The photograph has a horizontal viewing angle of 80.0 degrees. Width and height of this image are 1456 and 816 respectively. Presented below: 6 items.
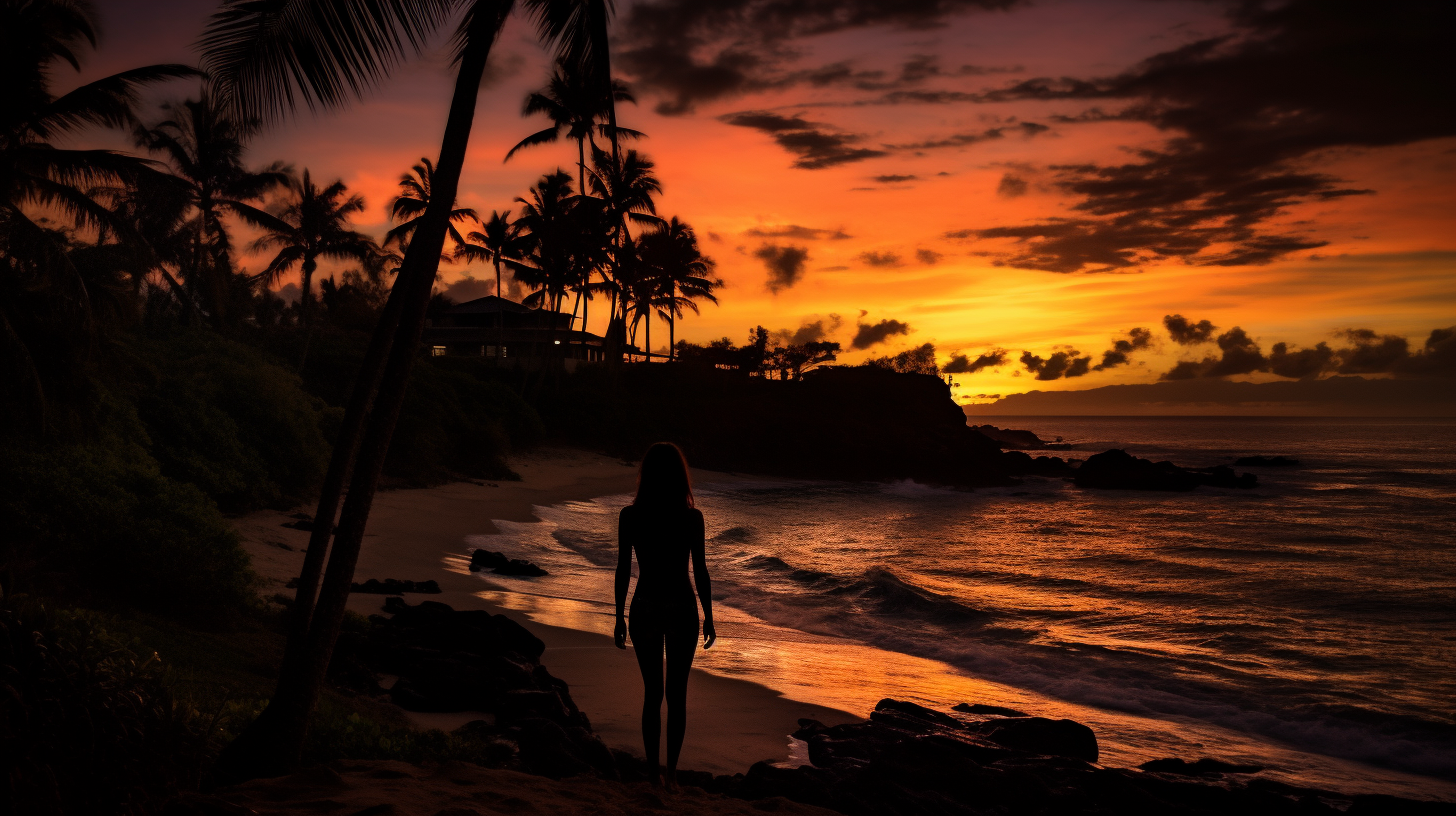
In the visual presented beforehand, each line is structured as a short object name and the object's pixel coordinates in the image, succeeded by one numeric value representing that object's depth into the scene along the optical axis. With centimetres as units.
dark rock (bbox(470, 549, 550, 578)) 1515
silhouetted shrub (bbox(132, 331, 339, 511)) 1582
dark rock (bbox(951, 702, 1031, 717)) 873
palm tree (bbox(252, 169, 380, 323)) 3788
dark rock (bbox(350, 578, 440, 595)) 1185
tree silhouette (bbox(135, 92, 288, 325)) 3338
